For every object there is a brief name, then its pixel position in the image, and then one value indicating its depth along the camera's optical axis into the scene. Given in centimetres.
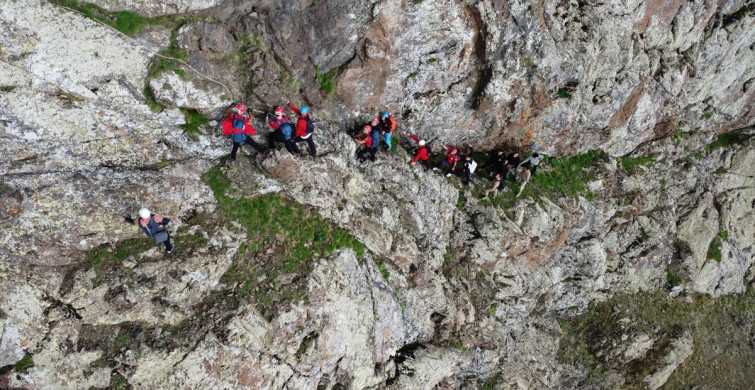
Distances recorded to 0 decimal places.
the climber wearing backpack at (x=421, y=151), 1902
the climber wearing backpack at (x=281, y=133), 1522
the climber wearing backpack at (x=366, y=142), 1784
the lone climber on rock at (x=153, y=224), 1300
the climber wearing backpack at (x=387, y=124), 1823
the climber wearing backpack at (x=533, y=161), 2197
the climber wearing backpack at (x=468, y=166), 2044
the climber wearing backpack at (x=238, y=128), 1467
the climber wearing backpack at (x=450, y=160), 2022
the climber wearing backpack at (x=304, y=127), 1541
